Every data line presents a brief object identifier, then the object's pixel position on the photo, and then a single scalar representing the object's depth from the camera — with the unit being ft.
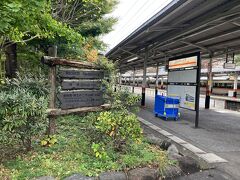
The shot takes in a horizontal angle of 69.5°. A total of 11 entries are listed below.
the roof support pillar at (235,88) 63.66
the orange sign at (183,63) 20.55
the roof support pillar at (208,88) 36.79
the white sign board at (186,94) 20.65
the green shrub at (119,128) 9.92
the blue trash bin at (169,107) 23.74
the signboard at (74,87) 11.62
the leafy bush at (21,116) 8.66
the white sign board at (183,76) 20.54
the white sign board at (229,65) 31.17
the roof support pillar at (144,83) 35.26
